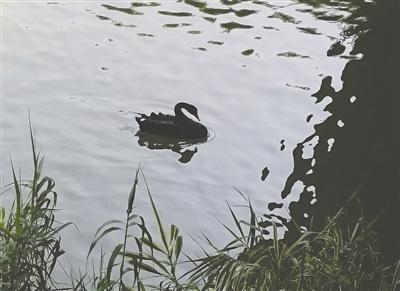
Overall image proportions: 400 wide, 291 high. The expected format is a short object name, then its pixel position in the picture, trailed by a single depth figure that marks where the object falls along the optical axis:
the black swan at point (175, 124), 11.86
